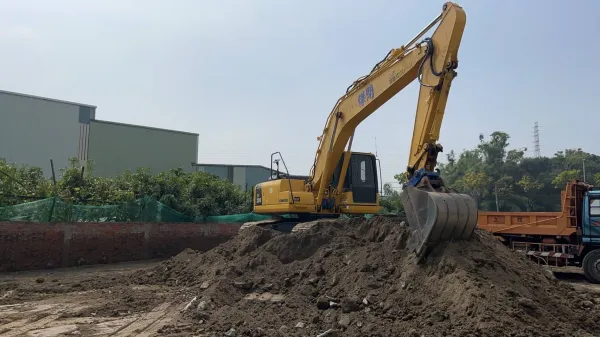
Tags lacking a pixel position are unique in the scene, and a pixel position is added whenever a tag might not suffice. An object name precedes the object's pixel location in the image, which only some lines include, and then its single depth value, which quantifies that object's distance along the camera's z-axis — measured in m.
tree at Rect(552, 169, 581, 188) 42.78
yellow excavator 7.25
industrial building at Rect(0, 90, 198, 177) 30.94
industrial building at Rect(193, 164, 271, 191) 42.38
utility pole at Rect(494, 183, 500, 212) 44.09
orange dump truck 13.11
